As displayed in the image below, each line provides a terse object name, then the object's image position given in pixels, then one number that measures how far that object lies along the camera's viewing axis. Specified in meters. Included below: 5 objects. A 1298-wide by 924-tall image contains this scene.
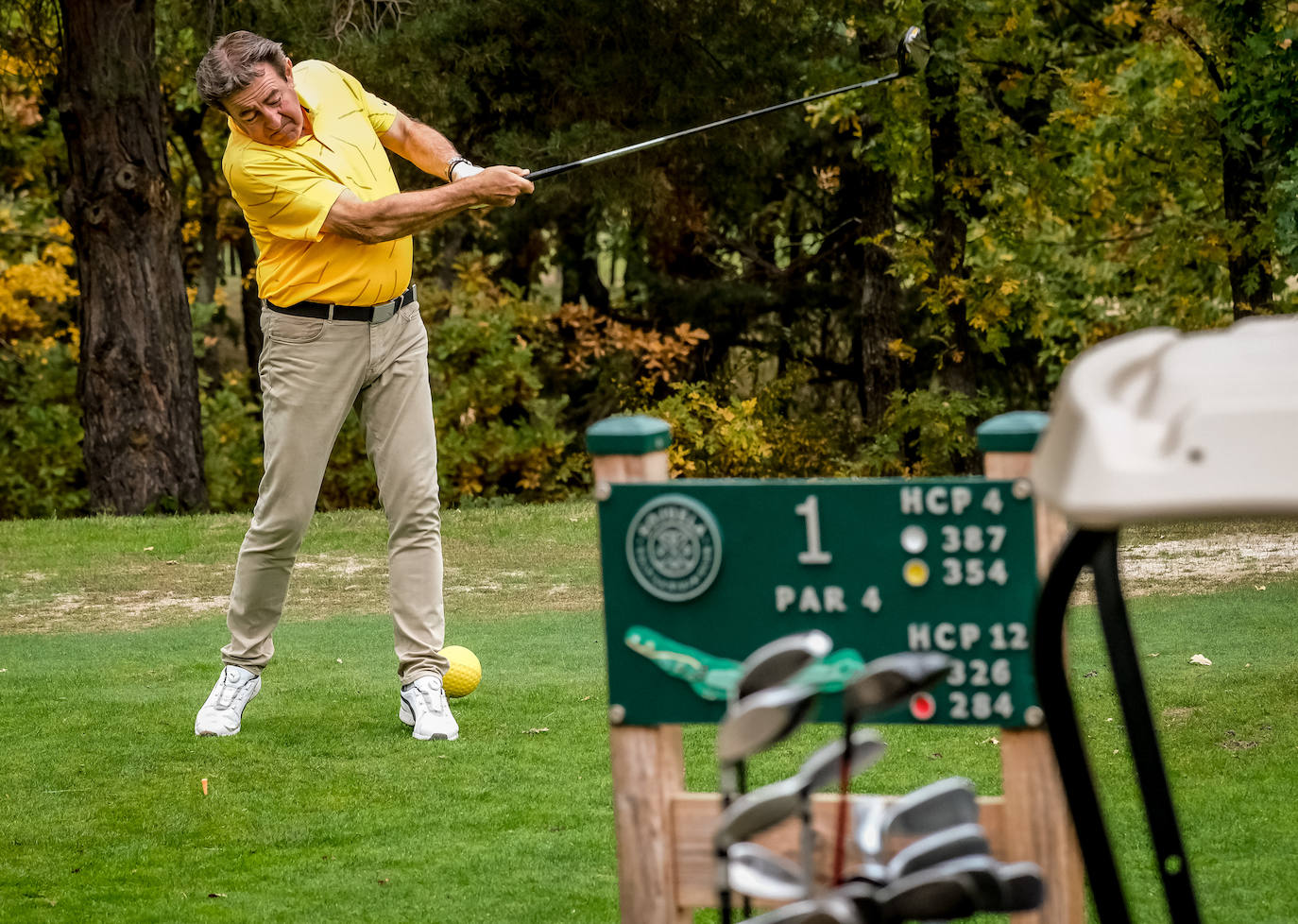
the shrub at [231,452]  30.06
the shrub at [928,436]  27.02
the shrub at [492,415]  27.45
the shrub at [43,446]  28.14
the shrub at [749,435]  27.73
